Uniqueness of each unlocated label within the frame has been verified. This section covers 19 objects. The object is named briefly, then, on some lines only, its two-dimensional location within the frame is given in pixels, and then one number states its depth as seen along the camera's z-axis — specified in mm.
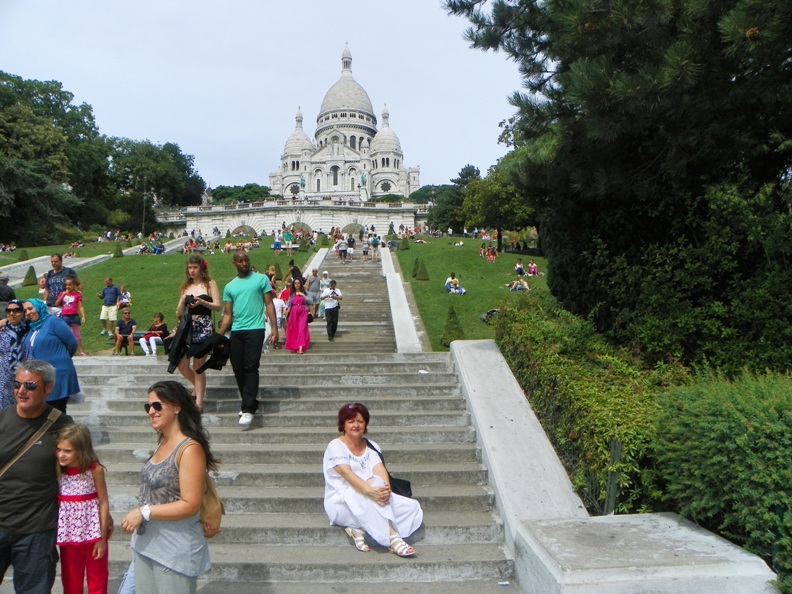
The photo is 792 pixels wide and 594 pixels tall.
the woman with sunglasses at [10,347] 4801
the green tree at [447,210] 61809
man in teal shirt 5672
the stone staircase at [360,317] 10922
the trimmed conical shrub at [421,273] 21469
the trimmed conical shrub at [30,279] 21438
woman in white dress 4020
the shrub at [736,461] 3285
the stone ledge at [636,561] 3230
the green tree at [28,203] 35719
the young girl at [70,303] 8125
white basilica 94312
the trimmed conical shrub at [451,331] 10868
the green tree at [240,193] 92625
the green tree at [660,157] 4715
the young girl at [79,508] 3059
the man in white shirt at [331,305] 10992
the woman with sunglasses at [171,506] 2719
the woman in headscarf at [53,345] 4934
